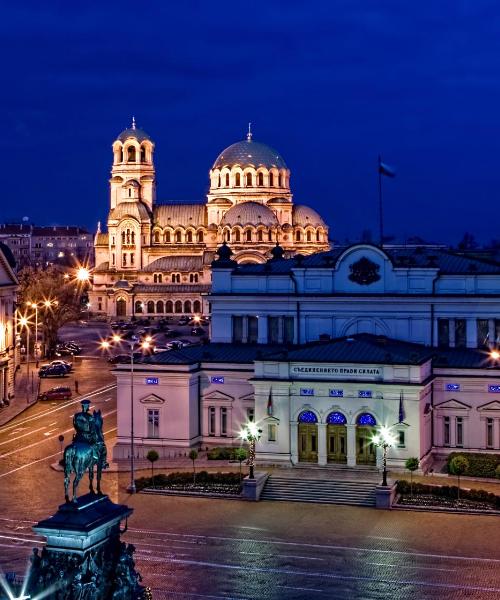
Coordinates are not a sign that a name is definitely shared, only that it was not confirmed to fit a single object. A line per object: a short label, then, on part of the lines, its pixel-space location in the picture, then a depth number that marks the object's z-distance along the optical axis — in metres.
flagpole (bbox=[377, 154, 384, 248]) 68.47
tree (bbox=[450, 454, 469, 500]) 49.28
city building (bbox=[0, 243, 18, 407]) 76.50
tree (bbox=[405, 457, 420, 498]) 49.53
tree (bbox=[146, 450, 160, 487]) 52.84
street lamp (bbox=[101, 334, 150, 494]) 49.25
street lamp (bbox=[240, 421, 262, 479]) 49.80
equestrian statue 27.23
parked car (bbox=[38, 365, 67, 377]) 91.00
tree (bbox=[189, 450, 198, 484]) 51.94
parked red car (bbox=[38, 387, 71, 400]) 77.81
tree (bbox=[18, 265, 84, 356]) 105.12
